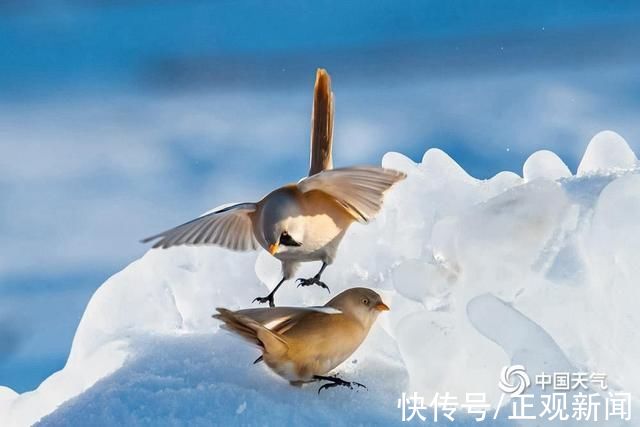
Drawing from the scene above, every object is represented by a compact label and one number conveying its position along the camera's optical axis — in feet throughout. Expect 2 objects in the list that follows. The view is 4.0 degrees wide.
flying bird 18.50
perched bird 18.24
